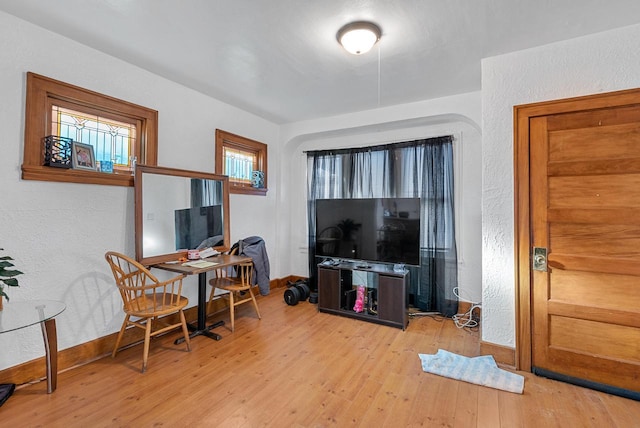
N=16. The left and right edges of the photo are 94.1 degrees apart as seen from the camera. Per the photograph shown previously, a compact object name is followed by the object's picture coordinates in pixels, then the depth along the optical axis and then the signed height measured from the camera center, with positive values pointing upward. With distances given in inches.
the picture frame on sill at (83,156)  93.6 +19.8
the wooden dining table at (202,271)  107.5 -18.9
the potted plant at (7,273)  69.4 -13.1
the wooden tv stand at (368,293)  127.7 -35.4
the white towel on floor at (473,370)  85.4 -47.1
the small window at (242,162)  148.2 +30.2
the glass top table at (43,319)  71.6 -24.8
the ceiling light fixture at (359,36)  82.4 +52.0
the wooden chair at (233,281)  125.0 -28.2
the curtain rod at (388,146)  144.7 +38.3
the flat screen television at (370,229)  133.3 -5.5
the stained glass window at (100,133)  95.3 +29.2
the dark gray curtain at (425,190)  143.6 +14.4
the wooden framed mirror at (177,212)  110.9 +2.2
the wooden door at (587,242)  81.4 -7.0
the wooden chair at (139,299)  94.1 -28.9
